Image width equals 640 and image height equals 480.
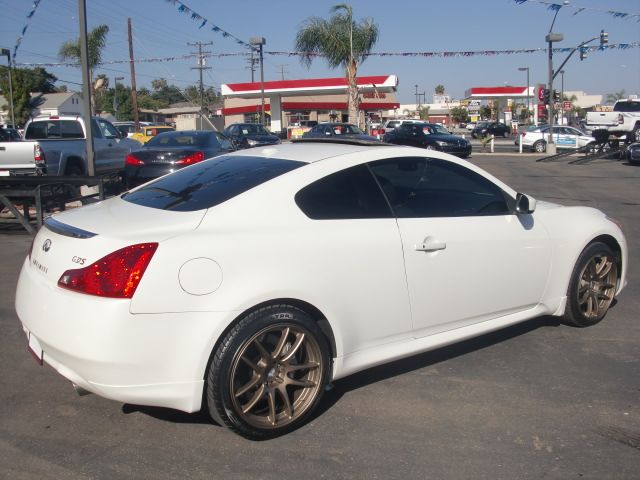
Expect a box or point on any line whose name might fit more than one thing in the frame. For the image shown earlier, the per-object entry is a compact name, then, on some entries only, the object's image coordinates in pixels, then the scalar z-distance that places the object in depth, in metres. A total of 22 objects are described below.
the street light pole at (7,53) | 23.12
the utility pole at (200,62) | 61.47
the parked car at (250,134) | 26.84
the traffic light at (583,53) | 29.74
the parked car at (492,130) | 56.97
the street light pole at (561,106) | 52.78
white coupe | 3.25
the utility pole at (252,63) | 59.54
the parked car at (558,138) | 34.12
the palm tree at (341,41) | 38.09
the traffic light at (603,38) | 28.64
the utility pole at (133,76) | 37.77
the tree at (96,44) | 41.53
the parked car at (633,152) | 23.47
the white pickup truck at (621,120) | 27.45
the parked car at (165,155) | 12.89
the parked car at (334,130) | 28.15
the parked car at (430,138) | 27.30
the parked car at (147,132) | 34.22
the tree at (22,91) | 56.09
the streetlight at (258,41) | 31.33
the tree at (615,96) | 108.88
